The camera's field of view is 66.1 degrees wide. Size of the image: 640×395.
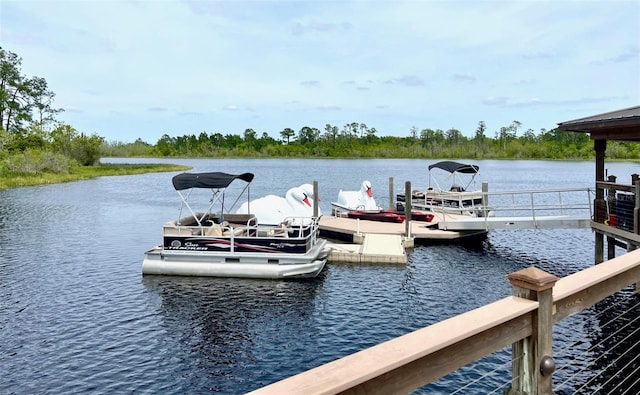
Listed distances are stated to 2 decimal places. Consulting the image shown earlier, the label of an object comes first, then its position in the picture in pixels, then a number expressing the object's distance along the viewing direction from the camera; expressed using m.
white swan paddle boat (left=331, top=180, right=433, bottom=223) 22.70
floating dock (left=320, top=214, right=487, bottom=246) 19.70
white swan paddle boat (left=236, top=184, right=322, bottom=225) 17.75
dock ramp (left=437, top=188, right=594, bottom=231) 17.06
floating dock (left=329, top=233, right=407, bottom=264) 16.33
